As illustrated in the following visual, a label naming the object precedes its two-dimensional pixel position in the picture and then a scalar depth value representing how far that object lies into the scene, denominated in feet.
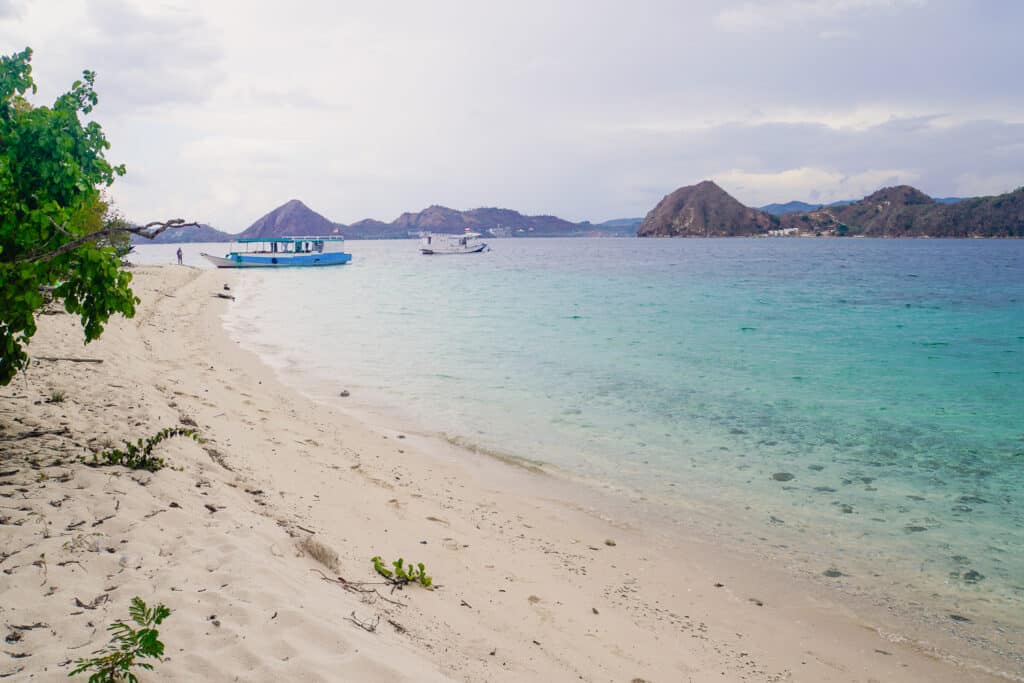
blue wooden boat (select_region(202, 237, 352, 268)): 224.94
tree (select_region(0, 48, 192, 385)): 15.87
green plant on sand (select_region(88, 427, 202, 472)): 19.27
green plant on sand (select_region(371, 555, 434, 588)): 16.81
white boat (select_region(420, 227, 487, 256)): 352.49
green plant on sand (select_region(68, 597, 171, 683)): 9.46
